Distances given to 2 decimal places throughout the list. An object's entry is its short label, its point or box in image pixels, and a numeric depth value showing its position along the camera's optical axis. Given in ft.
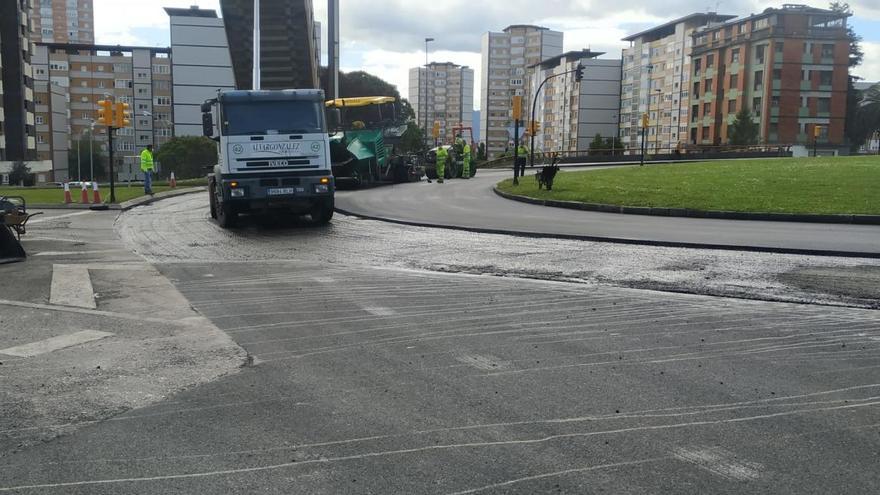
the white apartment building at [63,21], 588.50
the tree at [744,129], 241.35
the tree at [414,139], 295.54
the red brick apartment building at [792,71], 255.70
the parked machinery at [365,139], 94.53
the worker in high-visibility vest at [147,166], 90.68
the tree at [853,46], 270.59
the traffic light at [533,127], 124.67
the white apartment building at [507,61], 517.55
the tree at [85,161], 339.94
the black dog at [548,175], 81.56
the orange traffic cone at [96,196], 75.15
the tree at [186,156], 257.34
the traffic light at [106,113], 75.35
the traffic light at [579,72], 131.30
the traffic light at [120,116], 78.33
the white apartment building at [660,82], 316.81
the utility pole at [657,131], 338.48
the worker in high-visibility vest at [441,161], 113.60
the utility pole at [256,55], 76.23
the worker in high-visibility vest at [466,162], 126.93
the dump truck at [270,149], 50.55
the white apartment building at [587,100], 386.32
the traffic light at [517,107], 90.07
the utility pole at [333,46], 119.85
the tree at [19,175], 215.92
